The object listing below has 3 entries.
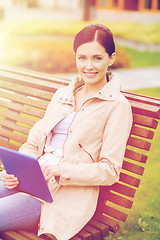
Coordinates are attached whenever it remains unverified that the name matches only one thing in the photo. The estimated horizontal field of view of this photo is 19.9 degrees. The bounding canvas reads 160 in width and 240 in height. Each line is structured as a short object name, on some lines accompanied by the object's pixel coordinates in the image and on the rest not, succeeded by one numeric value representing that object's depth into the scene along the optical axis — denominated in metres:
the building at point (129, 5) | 27.55
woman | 2.77
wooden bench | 2.98
